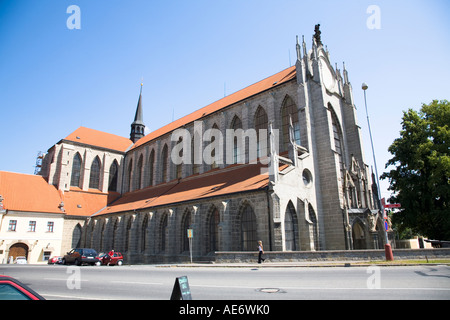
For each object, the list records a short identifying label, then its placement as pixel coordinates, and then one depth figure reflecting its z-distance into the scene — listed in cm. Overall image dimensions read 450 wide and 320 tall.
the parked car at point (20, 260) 3248
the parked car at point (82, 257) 2394
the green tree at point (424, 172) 2448
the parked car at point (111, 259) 2684
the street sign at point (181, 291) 428
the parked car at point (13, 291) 340
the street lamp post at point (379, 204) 1495
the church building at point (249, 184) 2123
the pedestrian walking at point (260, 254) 1700
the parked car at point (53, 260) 3193
